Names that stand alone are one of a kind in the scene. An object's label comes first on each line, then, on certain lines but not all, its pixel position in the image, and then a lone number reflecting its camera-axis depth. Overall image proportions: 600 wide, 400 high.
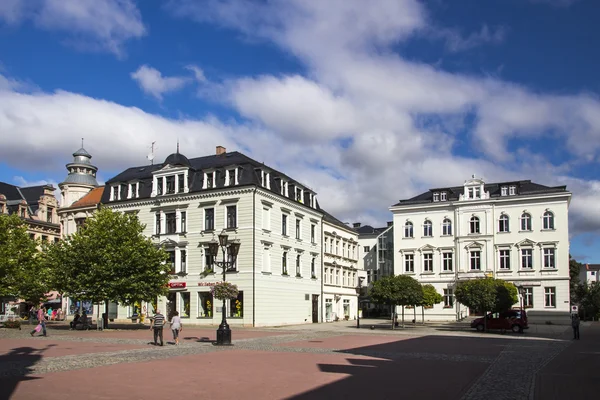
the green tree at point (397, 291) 43.62
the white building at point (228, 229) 46.16
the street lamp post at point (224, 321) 26.44
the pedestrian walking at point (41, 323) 31.28
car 41.73
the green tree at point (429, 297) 47.95
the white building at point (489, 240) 56.62
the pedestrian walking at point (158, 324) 25.44
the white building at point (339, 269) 60.25
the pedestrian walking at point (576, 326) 34.62
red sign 48.49
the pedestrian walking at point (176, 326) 26.47
